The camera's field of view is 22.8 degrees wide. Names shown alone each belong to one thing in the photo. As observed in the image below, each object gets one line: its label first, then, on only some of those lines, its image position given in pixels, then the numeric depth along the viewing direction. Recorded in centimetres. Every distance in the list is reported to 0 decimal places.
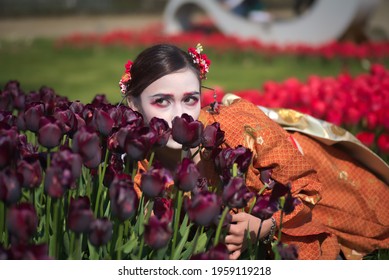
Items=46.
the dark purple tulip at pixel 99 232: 146
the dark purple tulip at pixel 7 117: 181
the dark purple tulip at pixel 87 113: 176
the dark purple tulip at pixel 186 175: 152
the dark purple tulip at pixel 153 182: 151
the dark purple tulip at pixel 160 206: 168
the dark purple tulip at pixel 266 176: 178
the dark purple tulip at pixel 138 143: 156
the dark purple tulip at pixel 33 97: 227
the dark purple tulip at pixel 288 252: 151
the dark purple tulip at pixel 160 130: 164
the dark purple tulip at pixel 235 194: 151
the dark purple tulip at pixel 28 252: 140
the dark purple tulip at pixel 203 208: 147
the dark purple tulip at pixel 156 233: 146
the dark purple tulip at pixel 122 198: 145
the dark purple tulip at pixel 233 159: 163
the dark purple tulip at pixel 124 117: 171
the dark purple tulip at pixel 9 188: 146
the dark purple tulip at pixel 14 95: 229
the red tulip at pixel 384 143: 273
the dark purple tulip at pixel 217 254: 147
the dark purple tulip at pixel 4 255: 143
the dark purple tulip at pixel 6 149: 150
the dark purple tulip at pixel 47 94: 223
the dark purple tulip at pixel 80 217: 144
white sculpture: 1004
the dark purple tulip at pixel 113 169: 167
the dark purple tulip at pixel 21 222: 140
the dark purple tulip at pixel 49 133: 159
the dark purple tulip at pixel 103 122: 166
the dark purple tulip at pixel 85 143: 152
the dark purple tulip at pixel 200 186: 162
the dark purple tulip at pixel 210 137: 170
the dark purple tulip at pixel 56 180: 145
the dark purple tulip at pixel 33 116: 171
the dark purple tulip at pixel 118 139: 160
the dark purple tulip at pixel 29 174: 150
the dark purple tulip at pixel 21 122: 179
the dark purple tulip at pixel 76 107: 183
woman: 194
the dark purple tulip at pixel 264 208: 157
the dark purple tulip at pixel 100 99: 218
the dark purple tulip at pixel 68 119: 172
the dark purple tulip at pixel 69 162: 146
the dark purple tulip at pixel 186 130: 159
